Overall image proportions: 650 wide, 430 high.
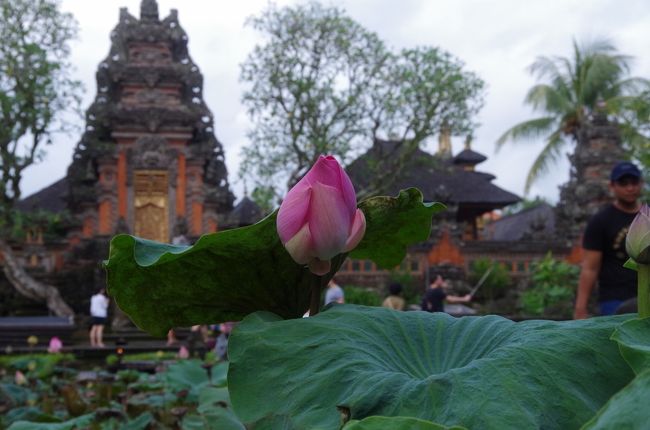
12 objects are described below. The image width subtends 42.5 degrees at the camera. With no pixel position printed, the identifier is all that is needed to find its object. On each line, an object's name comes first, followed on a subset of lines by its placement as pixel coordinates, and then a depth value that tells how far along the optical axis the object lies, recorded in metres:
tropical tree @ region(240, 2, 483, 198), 19.58
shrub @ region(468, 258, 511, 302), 19.83
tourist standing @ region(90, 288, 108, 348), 13.27
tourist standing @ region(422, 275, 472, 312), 7.95
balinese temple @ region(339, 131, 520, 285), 20.08
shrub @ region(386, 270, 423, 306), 18.80
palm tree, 23.64
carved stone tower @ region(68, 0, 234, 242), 19.59
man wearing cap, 3.42
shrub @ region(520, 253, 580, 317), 16.73
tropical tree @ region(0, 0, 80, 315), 17.30
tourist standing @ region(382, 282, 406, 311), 7.45
